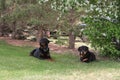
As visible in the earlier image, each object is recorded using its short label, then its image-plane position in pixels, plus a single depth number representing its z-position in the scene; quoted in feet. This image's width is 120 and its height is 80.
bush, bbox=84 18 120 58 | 44.86
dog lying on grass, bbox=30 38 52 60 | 44.04
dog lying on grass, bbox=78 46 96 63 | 43.11
